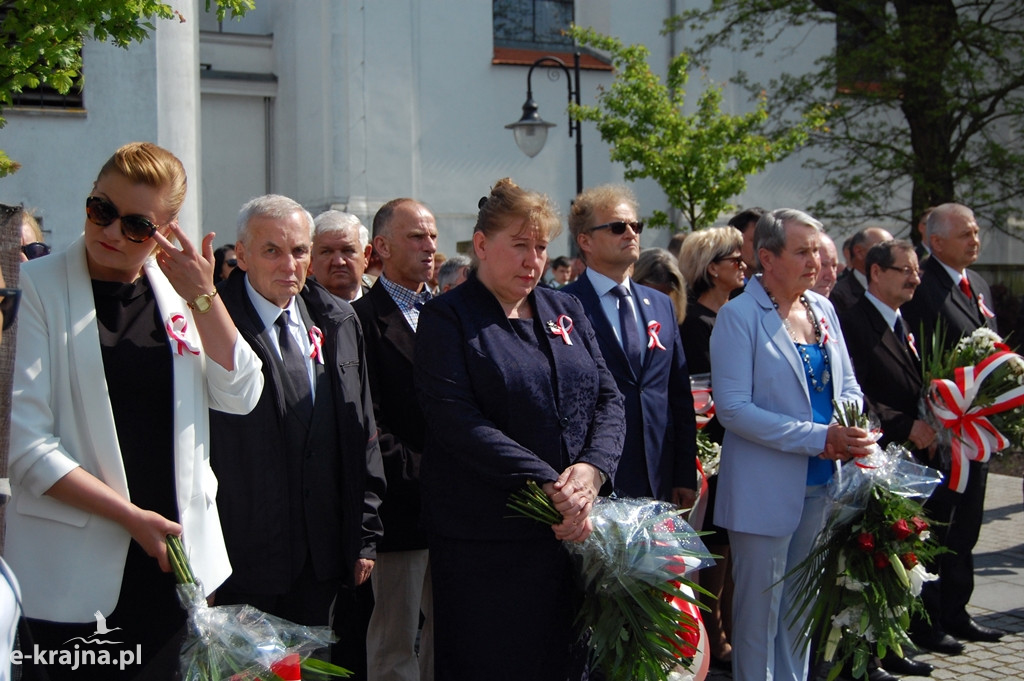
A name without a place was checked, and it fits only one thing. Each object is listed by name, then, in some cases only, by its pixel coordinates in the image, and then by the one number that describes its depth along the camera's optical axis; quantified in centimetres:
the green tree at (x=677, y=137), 1692
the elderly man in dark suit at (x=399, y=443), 453
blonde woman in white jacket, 288
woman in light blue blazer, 473
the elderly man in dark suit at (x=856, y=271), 661
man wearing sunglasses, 465
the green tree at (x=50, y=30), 495
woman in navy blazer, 363
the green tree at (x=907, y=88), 1817
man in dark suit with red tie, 618
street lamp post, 1573
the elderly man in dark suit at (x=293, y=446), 364
